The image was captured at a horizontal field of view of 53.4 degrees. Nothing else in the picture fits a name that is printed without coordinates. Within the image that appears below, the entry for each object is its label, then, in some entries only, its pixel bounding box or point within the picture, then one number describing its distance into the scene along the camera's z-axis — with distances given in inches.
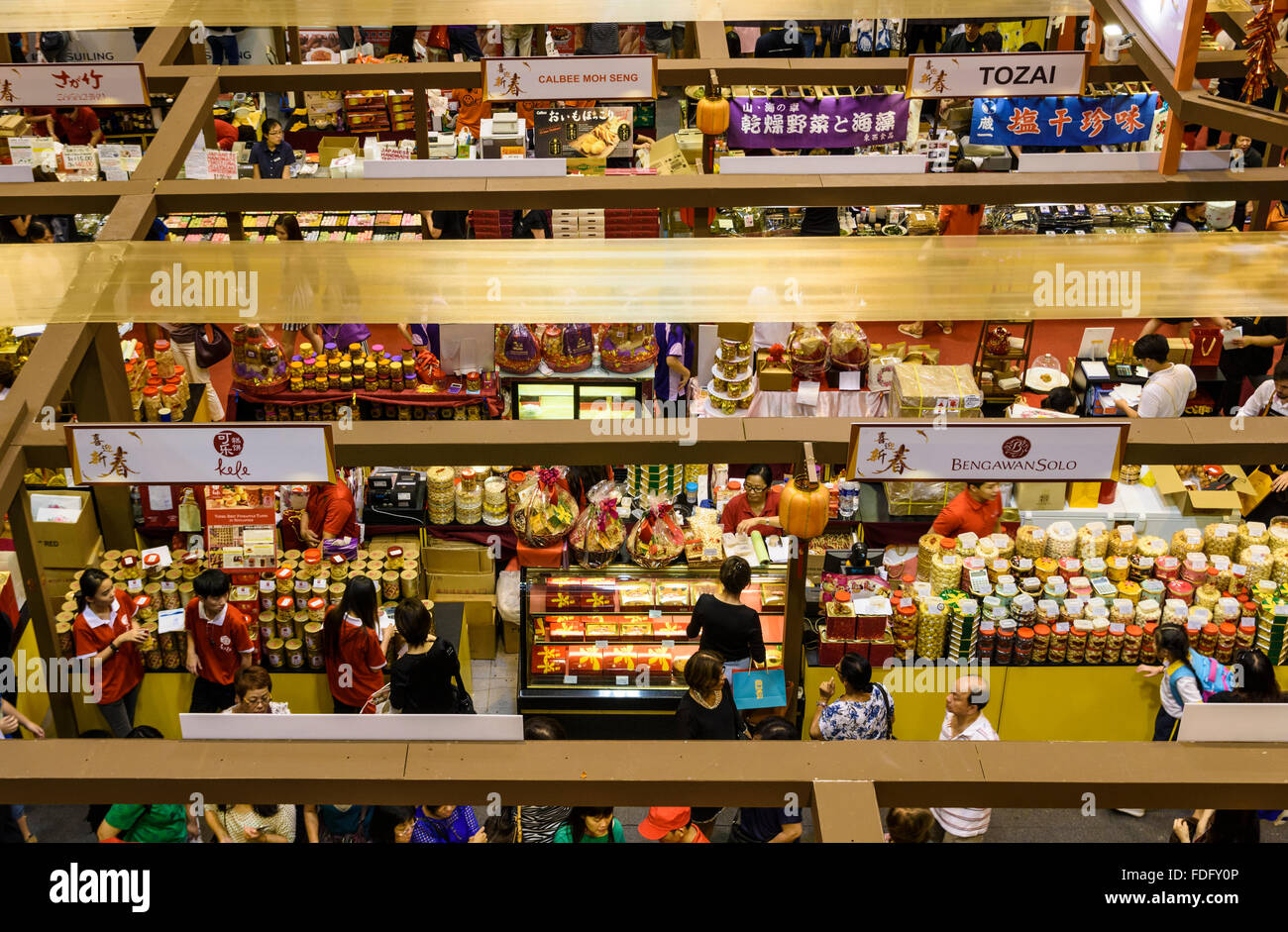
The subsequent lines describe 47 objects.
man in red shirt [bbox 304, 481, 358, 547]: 337.1
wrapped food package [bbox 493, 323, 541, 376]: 396.5
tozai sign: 366.6
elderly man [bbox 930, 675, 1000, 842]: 269.0
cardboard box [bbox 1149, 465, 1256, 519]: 346.3
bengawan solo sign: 239.5
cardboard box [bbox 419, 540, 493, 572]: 348.2
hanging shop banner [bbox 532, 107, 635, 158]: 509.0
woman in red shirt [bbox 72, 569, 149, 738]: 288.0
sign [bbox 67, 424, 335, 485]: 236.2
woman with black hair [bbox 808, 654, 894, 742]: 270.4
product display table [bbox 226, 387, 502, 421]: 387.9
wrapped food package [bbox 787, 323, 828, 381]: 396.2
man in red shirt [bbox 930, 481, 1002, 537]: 335.3
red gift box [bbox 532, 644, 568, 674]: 315.0
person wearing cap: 253.6
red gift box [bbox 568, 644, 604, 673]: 313.7
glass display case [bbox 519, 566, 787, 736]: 310.8
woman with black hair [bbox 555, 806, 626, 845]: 240.4
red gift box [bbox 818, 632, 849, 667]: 304.0
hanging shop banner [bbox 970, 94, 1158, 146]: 452.1
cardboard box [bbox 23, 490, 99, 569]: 331.9
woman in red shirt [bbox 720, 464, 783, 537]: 339.3
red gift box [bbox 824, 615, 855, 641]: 301.4
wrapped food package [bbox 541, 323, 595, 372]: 399.5
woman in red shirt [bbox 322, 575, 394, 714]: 290.8
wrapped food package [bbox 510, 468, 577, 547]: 336.5
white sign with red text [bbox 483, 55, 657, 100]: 369.1
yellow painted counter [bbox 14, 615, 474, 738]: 307.4
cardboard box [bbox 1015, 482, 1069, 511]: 347.6
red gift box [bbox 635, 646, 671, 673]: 313.3
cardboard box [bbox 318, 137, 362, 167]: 528.4
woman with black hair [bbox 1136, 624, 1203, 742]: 278.4
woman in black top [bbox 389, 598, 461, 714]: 272.5
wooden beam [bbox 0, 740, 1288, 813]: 154.9
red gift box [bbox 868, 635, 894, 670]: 305.4
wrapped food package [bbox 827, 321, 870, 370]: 394.9
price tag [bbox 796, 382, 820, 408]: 386.7
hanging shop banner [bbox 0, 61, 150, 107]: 360.8
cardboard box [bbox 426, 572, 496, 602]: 349.7
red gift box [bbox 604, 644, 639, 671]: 313.1
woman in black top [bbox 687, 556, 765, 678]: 291.6
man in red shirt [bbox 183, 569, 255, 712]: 295.1
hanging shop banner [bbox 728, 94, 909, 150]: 414.3
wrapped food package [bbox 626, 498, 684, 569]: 331.3
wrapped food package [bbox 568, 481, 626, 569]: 335.0
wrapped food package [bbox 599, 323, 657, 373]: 401.7
